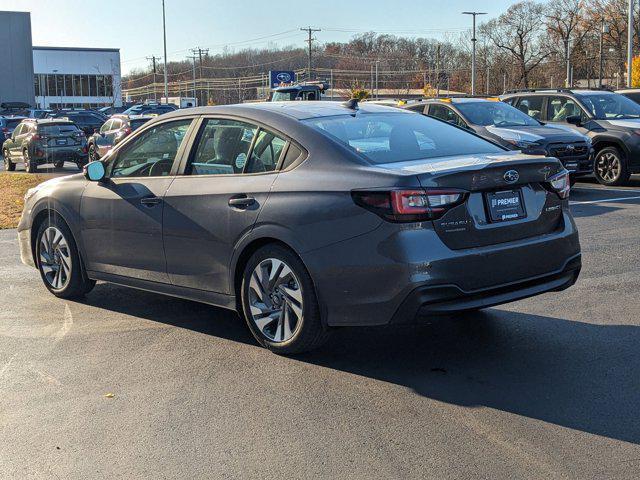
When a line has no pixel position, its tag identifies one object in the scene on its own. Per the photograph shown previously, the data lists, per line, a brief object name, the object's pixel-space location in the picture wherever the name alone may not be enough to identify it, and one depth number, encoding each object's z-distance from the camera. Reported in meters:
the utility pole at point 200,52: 135.55
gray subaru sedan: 4.91
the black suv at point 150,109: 41.91
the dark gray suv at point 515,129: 14.59
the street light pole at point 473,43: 75.94
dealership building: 114.44
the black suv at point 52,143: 26.70
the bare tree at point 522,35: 93.44
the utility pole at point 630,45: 34.31
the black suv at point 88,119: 41.17
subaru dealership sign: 45.75
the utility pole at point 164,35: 70.81
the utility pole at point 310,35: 105.50
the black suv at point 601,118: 15.85
